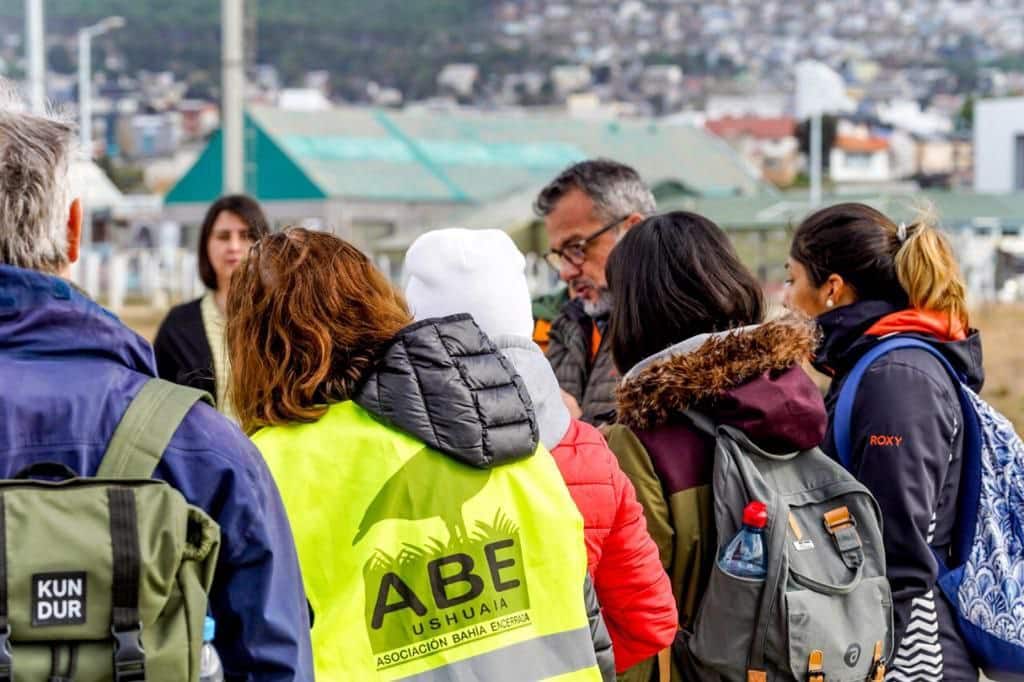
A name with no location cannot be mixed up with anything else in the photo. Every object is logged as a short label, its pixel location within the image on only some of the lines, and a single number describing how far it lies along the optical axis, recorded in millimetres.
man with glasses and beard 5016
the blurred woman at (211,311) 6070
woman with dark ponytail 3871
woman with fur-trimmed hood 3500
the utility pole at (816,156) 50219
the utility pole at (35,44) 18906
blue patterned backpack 3982
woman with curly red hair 2895
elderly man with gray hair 2289
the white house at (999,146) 79188
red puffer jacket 3246
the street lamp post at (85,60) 40088
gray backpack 3432
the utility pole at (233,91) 12375
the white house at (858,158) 140750
